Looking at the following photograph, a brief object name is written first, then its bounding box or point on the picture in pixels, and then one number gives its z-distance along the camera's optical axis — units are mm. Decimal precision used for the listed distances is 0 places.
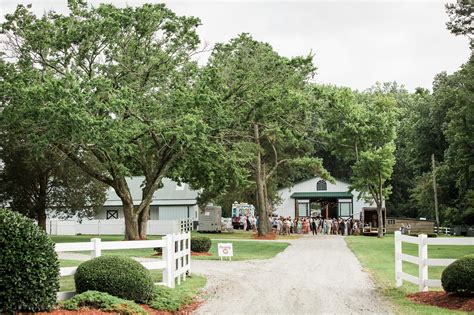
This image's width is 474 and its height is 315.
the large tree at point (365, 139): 55469
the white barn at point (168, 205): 63719
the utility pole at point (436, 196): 59831
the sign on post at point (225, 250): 25656
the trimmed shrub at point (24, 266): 9406
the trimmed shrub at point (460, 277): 12945
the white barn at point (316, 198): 73038
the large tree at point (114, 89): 28422
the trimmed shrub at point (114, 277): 11609
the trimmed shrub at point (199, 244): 28125
